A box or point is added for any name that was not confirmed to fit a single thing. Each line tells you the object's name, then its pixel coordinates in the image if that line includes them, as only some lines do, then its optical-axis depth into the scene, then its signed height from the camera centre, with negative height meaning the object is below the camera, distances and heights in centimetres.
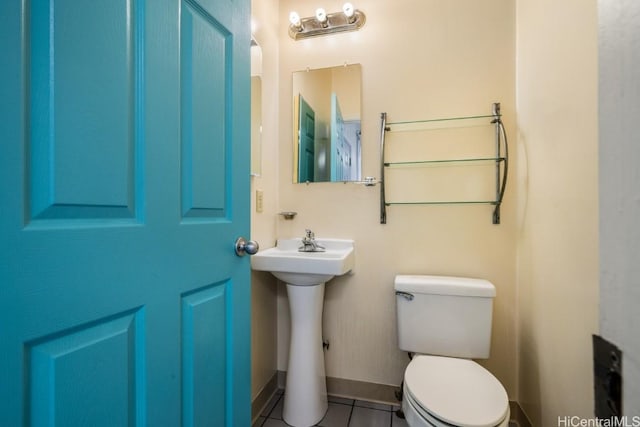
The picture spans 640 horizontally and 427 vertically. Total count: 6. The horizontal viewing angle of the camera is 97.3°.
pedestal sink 142 -71
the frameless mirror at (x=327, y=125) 167 +53
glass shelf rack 147 +29
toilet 105 -60
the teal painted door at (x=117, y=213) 44 +0
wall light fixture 162 +112
